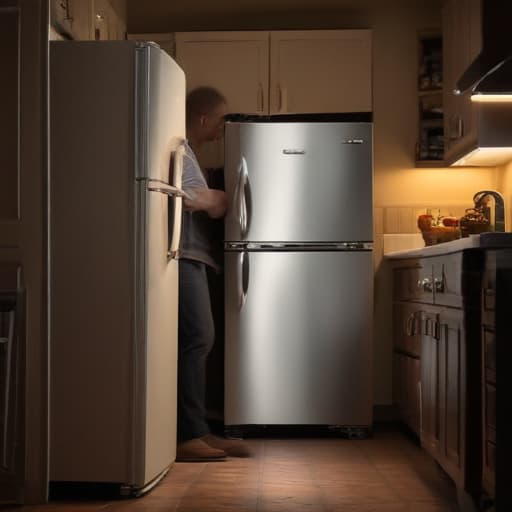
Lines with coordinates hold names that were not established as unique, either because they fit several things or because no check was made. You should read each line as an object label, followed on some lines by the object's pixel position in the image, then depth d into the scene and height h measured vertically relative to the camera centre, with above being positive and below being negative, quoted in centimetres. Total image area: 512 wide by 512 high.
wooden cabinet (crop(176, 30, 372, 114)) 472 +105
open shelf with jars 480 +93
